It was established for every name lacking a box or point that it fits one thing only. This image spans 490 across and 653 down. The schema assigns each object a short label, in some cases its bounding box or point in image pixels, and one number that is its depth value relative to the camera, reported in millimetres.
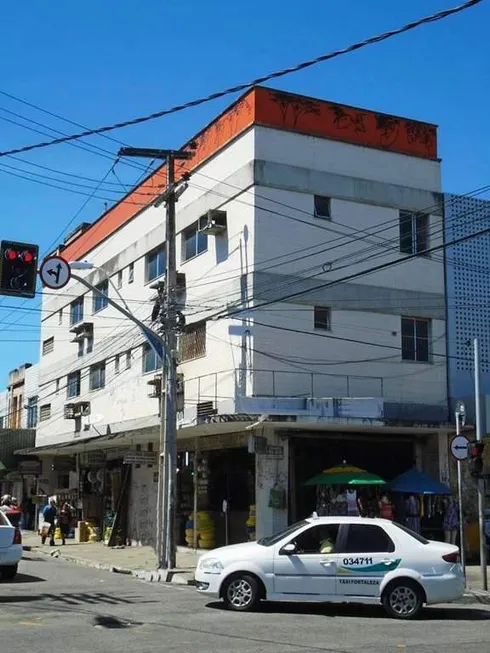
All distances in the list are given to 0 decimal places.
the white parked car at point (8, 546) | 16797
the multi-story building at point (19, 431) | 41656
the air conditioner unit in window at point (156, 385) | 27769
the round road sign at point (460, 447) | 17328
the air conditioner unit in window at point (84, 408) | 35562
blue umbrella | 23188
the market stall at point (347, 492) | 22469
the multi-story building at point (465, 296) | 26516
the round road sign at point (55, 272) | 16922
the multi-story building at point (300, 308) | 23672
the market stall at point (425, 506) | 23391
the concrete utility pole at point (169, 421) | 19906
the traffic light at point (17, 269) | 14430
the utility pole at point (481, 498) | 17047
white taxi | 12758
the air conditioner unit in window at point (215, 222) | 25266
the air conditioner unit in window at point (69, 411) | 36156
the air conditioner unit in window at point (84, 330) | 35906
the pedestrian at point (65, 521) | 30312
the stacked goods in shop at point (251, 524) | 23406
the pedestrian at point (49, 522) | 29531
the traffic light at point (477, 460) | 17391
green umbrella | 22250
